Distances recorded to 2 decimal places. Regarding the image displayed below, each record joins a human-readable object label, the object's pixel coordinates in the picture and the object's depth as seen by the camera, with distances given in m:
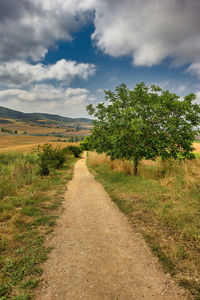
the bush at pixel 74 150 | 36.51
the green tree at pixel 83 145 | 57.66
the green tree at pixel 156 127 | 9.20
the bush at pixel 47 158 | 13.02
